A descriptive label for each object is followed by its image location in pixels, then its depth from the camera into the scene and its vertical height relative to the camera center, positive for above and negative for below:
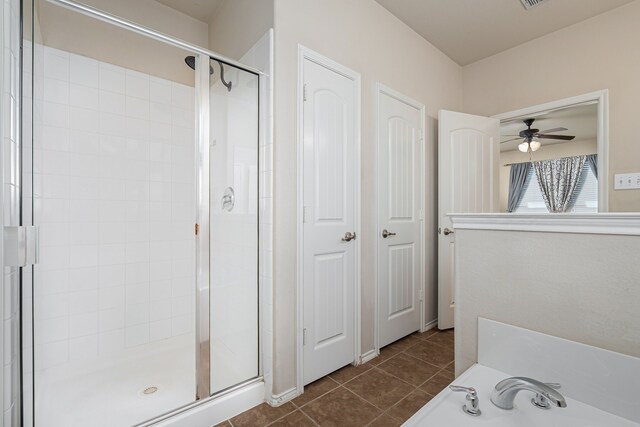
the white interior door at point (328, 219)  1.78 -0.04
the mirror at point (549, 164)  3.86 +0.92
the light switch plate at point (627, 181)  2.18 +0.25
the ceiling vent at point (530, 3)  2.19 +1.63
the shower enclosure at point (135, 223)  1.54 -0.06
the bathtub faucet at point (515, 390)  0.78 -0.51
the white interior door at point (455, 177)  2.65 +0.35
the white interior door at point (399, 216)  2.26 -0.02
